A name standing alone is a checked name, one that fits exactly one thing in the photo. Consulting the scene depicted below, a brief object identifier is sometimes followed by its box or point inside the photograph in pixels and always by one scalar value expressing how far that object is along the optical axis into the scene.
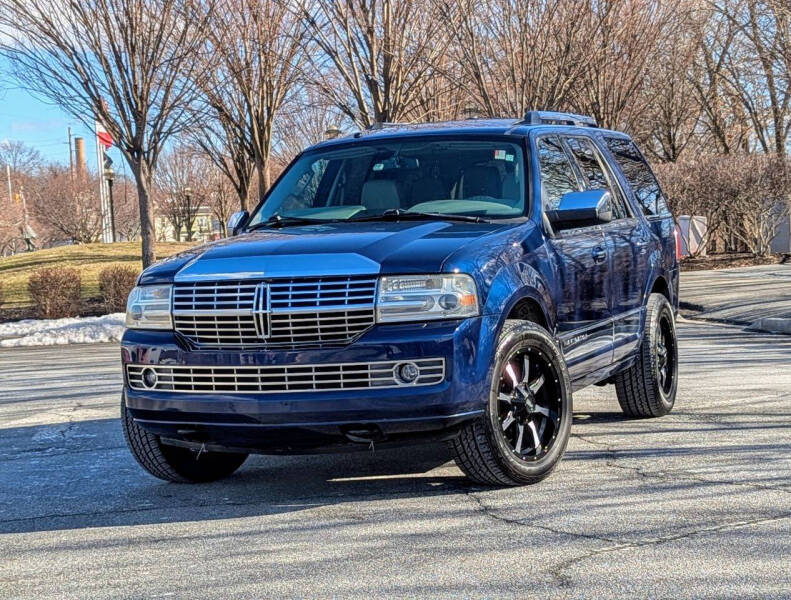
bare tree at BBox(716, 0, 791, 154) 35.38
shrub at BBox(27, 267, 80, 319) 21.45
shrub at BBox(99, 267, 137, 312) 22.02
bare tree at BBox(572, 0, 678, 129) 23.86
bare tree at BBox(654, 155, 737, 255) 27.59
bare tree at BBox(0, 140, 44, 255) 61.59
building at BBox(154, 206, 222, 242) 75.44
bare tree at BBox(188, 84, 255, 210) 22.97
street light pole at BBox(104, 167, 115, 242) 35.95
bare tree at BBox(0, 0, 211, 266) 18.81
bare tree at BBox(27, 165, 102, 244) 53.53
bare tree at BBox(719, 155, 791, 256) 26.83
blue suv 5.29
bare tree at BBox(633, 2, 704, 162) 36.28
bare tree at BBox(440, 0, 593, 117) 22.11
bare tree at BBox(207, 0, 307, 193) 20.77
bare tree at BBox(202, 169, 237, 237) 56.59
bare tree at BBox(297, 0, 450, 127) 20.14
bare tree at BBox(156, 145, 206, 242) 59.38
